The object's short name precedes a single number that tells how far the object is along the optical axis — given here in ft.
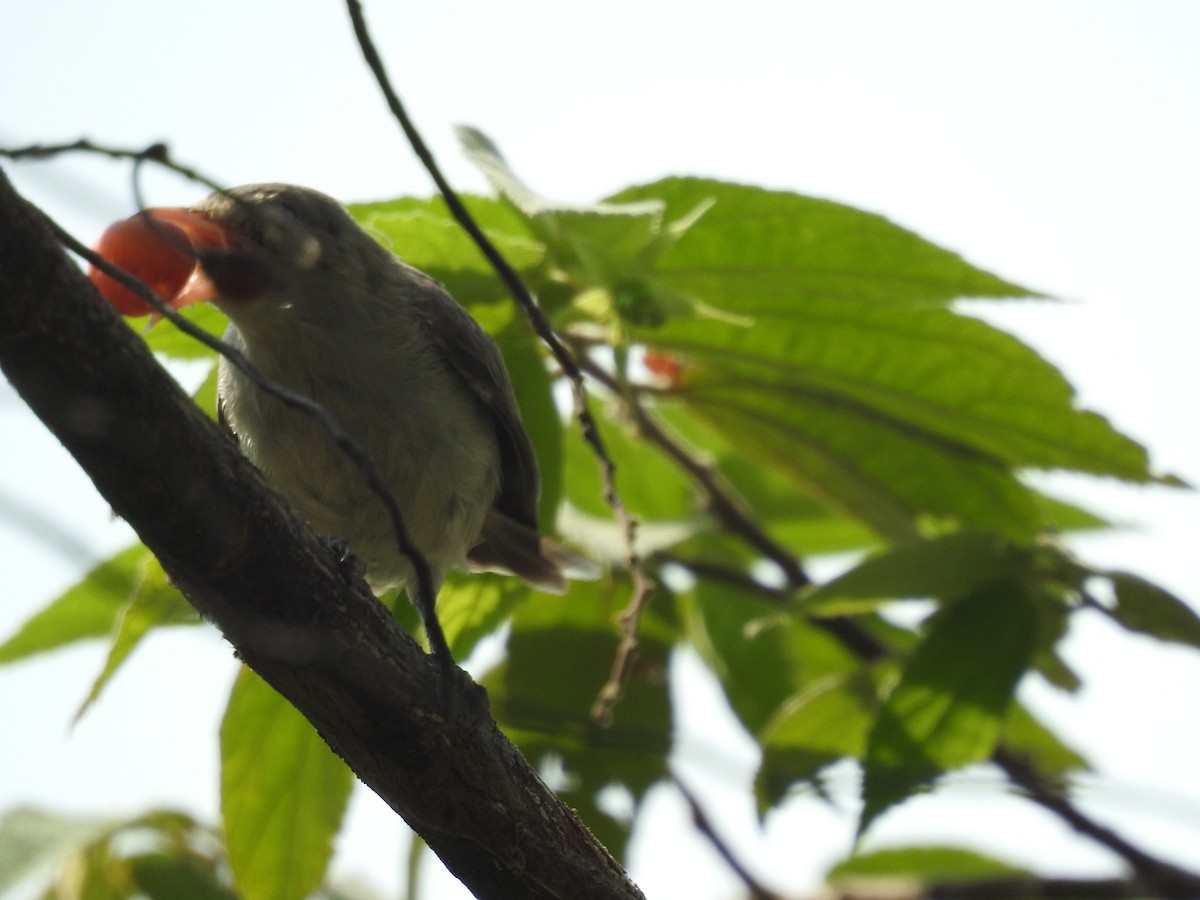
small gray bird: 21.50
